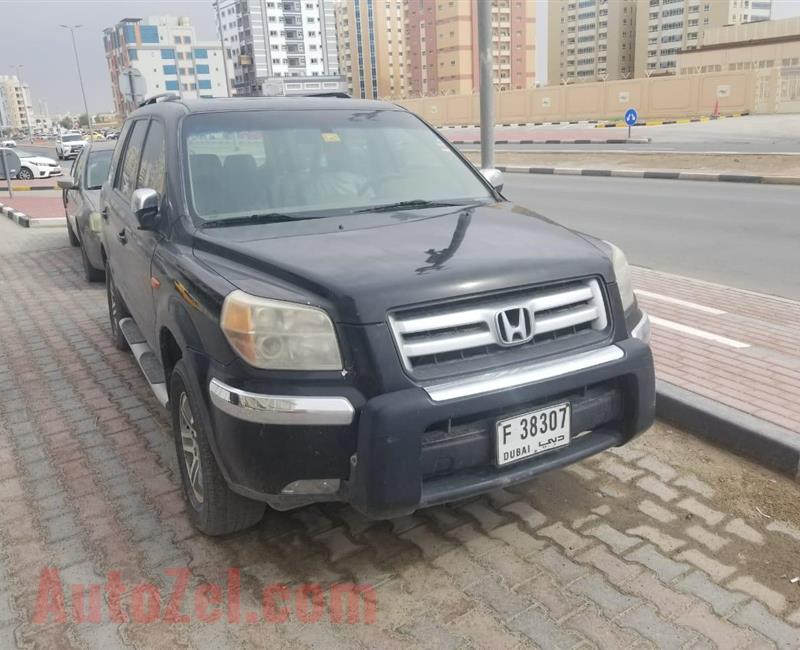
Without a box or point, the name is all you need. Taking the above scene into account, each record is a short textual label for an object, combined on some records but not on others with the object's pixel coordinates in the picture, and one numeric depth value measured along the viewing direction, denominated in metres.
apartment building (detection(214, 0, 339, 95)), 121.00
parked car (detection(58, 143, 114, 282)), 8.12
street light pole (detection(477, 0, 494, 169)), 7.30
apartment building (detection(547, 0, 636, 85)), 128.50
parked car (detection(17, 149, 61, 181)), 29.78
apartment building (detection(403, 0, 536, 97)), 105.19
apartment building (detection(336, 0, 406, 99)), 123.44
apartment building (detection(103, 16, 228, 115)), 116.44
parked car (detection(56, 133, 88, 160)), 47.53
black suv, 2.53
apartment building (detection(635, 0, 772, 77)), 118.56
